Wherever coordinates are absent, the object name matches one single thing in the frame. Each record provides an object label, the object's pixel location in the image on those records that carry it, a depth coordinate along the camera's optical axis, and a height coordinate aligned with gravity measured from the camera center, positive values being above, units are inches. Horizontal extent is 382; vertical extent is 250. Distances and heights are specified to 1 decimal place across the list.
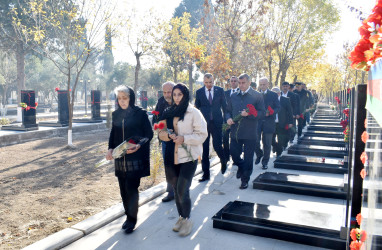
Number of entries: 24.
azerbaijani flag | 59.1 +2.9
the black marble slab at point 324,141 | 433.1 -49.2
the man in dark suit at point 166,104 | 210.5 +0.3
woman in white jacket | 159.3 -18.5
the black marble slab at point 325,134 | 503.5 -45.4
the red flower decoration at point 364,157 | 79.9 -12.8
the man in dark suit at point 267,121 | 308.8 -15.1
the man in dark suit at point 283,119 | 356.2 -15.2
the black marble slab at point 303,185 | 228.2 -57.4
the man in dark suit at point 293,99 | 407.1 +7.3
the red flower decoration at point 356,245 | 79.7 -34.3
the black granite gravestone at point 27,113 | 596.1 -17.0
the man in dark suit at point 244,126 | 248.2 -15.9
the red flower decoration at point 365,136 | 80.9 -7.8
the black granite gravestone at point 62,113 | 687.1 -19.6
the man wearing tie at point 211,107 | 267.3 -2.0
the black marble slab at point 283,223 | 155.4 -59.7
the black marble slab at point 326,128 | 592.2 -41.9
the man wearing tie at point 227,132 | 305.1 -25.0
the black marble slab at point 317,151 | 369.4 -52.4
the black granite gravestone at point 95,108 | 789.6 -9.6
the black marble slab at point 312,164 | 297.9 -55.3
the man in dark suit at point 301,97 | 535.0 +13.0
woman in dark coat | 162.7 -22.4
